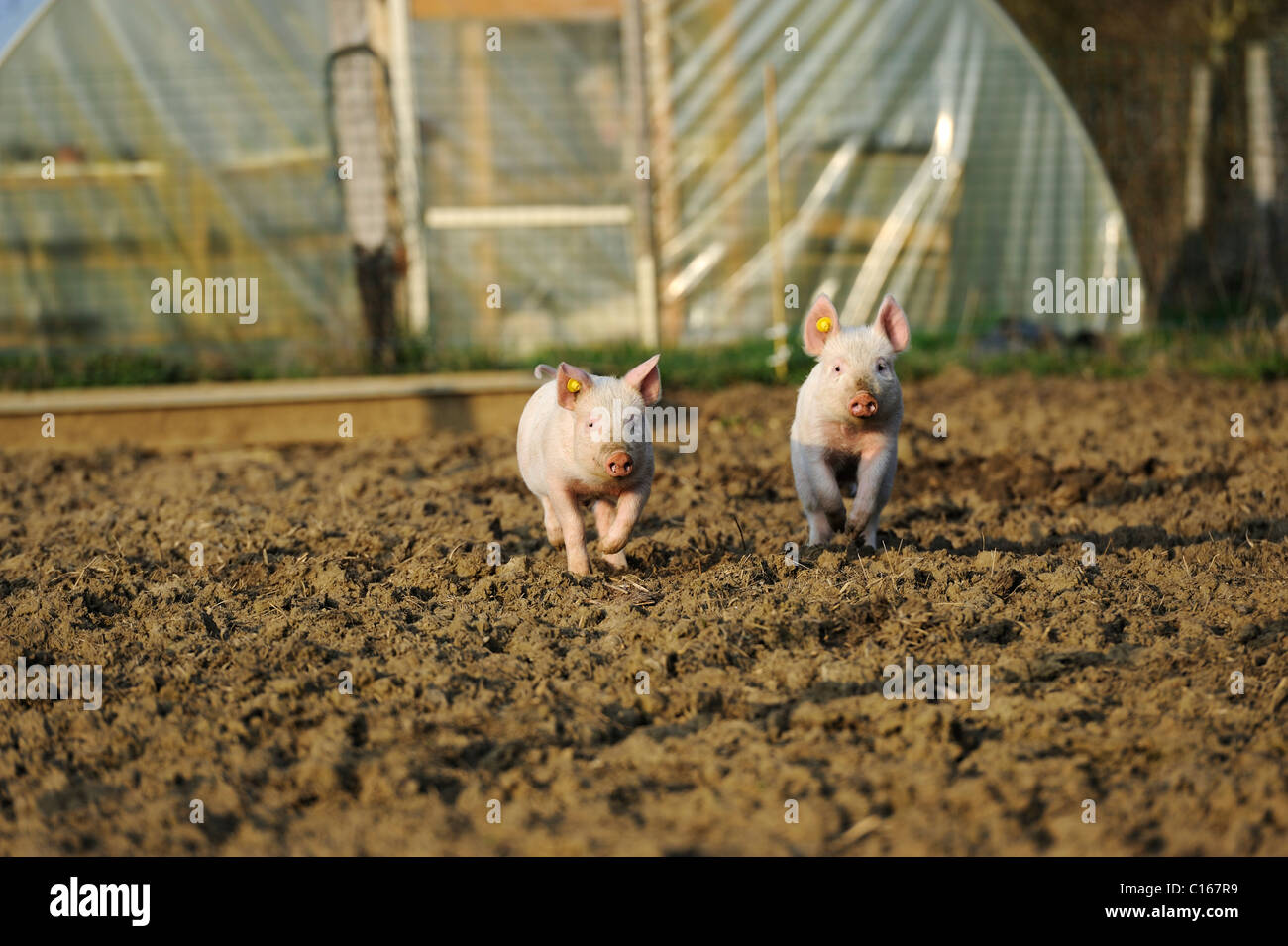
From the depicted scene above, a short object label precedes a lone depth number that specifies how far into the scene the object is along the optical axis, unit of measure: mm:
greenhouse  11141
